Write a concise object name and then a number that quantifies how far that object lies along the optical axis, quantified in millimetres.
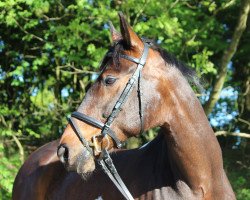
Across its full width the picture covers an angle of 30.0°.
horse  2844
